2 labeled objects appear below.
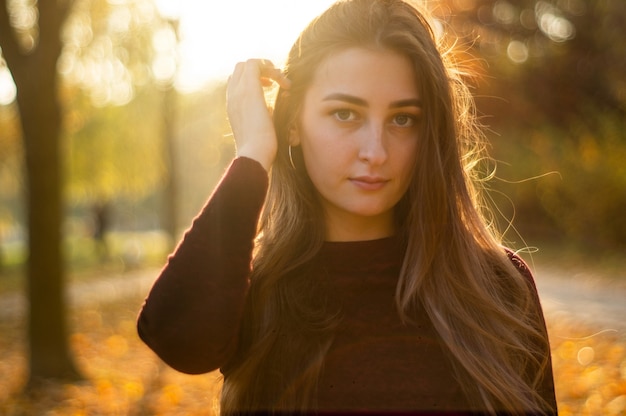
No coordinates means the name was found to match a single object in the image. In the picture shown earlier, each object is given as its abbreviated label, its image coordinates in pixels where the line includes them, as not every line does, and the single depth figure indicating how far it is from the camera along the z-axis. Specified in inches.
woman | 79.6
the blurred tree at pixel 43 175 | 279.7
